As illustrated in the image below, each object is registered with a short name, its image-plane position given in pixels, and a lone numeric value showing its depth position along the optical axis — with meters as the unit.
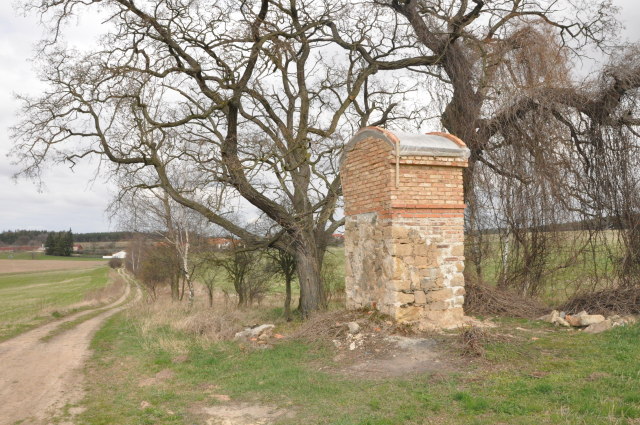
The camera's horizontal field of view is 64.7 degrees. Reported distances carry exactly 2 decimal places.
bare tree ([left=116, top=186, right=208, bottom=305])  22.86
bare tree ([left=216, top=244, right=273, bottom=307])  21.41
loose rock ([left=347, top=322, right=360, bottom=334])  8.81
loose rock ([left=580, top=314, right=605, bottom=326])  8.74
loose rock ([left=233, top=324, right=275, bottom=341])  10.27
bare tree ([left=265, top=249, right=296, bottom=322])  20.22
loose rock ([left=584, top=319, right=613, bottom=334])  8.40
